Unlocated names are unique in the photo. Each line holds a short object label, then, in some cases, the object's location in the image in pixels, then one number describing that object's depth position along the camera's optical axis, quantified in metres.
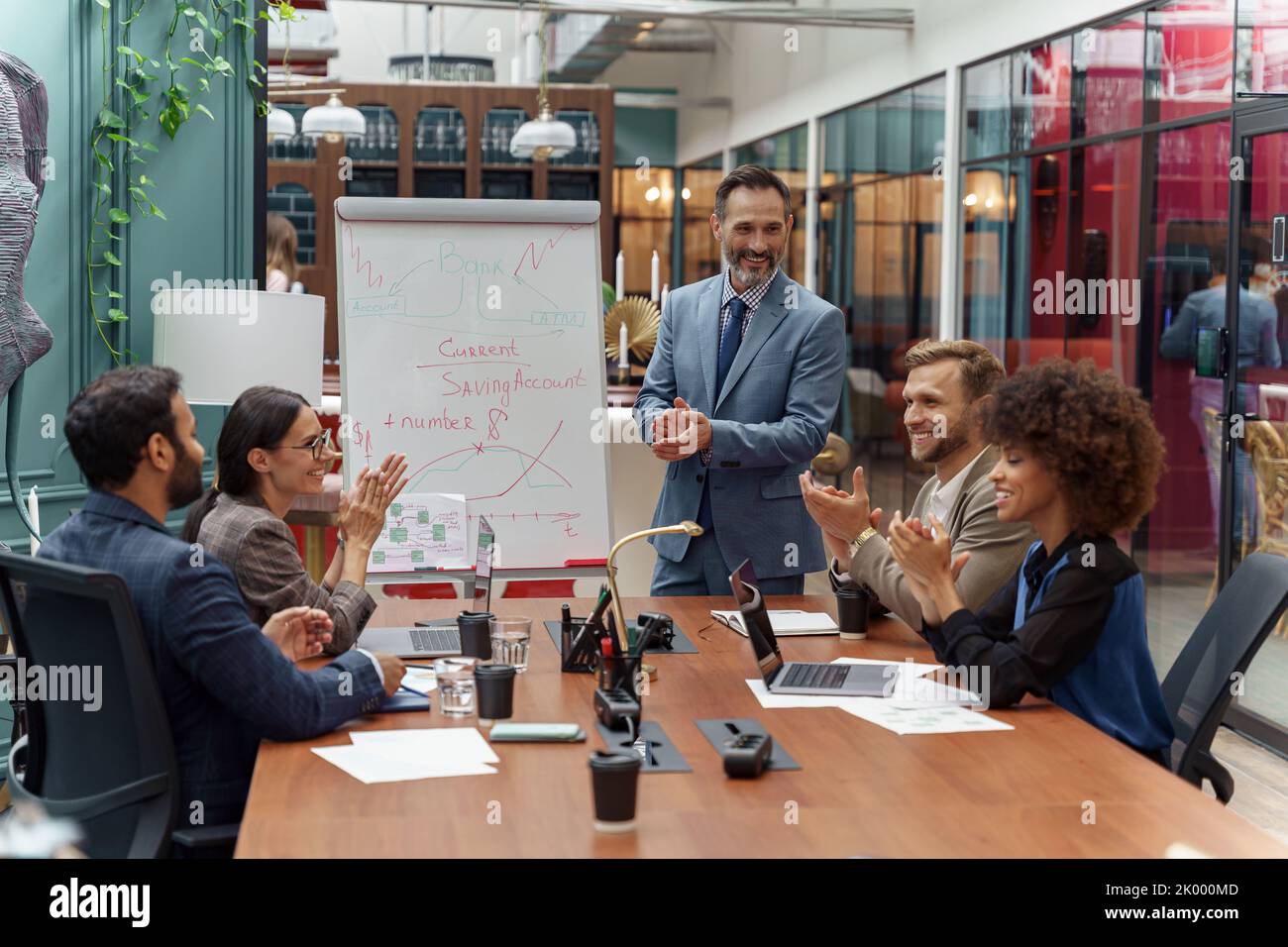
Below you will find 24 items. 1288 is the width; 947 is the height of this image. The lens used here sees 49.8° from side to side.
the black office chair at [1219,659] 2.49
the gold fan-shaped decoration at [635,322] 6.53
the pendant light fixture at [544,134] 8.80
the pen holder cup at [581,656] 2.70
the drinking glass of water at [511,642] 2.68
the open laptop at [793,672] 2.56
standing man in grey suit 3.58
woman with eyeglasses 2.68
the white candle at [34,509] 4.11
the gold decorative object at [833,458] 6.44
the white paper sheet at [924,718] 2.31
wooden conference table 1.76
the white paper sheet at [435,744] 2.12
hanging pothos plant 4.33
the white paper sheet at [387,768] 2.02
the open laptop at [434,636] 2.87
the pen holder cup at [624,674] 2.37
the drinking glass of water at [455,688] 2.36
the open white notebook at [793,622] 3.11
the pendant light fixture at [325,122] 8.91
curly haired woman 2.40
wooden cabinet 11.35
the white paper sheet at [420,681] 2.56
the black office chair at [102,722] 2.02
